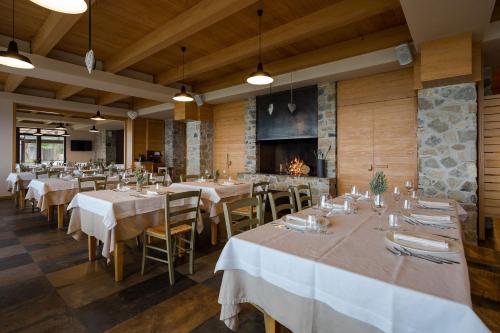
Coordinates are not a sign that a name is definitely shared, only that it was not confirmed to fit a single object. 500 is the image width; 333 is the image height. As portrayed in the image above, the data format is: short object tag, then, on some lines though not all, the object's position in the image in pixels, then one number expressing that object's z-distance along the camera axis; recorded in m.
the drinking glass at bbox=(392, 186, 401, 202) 2.49
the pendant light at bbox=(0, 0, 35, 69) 2.96
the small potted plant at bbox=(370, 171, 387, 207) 2.36
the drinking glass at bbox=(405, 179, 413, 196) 2.79
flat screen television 14.78
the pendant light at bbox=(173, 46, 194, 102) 4.79
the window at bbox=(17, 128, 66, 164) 14.06
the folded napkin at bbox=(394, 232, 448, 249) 1.38
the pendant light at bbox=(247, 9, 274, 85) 3.70
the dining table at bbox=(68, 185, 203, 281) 2.69
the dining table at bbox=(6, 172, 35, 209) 6.05
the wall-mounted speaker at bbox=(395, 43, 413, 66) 3.93
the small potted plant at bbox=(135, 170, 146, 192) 3.39
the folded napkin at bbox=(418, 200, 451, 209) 2.49
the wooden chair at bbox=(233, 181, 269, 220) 3.89
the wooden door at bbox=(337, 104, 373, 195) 5.04
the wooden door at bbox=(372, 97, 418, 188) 4.56
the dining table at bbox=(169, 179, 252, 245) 3.90
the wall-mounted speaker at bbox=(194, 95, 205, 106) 7.26
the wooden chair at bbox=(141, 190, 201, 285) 2.65
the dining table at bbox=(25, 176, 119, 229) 4.45
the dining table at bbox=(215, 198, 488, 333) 1.00
